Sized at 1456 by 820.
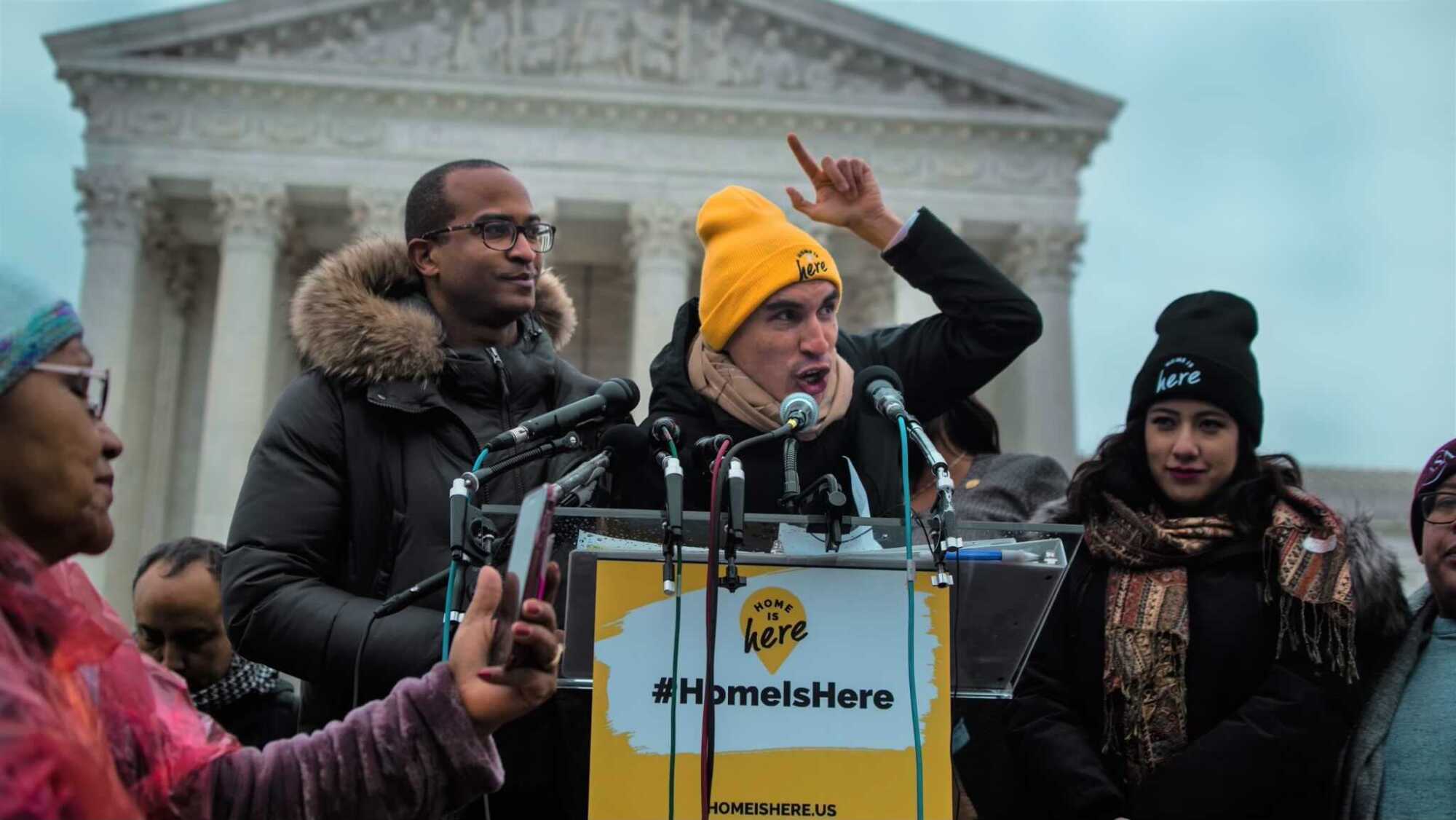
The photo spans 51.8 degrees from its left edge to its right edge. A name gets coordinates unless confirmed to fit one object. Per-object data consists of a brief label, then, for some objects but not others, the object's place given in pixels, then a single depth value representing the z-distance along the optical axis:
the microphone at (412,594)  3.01
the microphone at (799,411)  2.90
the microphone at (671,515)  2.62
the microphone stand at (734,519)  2.60
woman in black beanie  3.58
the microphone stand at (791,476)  2.84
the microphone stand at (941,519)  2.63
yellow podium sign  2.66
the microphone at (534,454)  3.00
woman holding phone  1.63
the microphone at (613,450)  2.99
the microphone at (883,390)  2.95
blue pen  2.72
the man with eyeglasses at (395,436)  3.25
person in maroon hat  3.67
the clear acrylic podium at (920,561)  2.72
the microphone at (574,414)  2.99
